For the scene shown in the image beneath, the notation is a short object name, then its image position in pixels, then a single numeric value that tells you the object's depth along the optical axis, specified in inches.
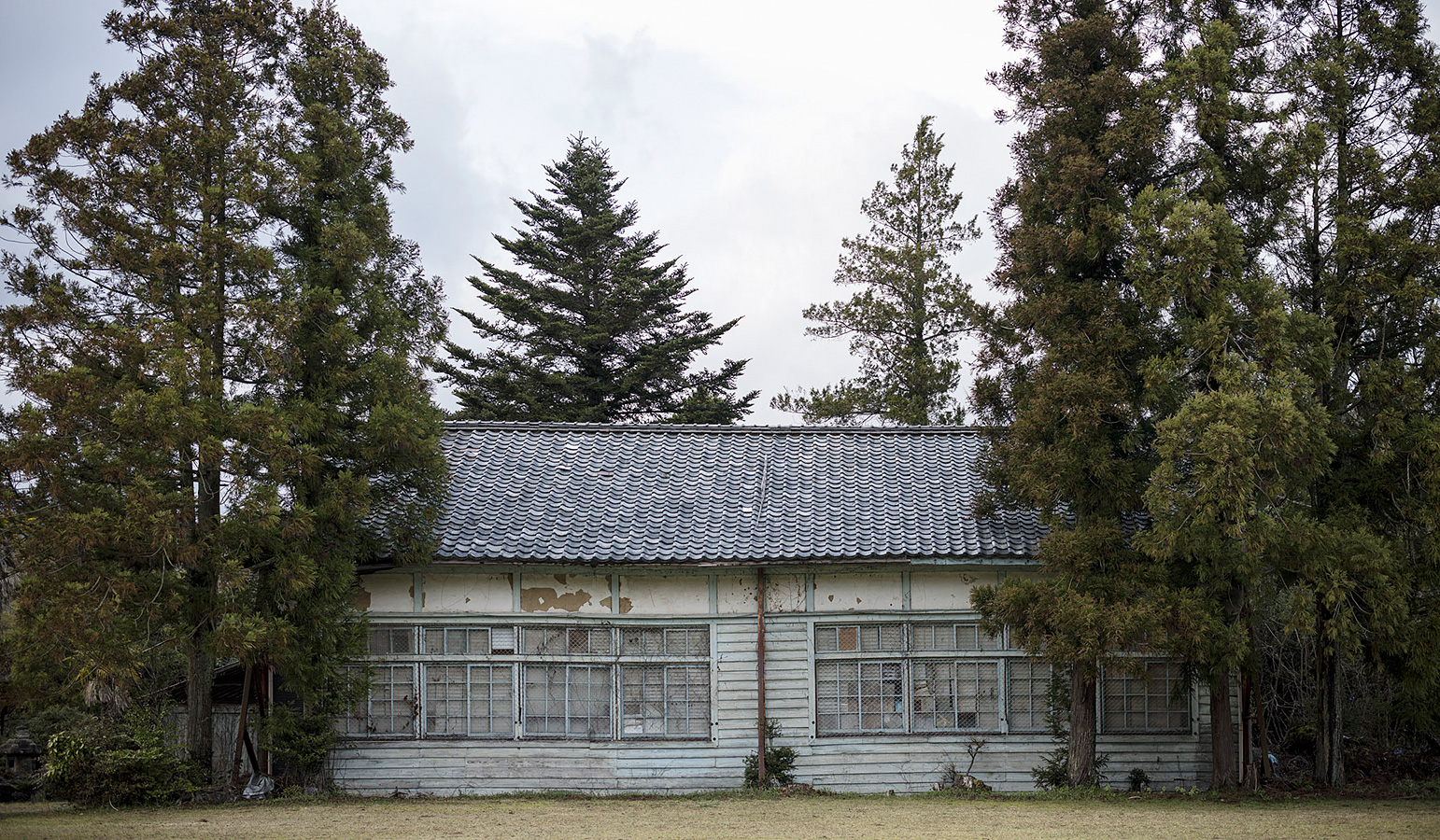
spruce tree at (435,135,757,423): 1151.6
